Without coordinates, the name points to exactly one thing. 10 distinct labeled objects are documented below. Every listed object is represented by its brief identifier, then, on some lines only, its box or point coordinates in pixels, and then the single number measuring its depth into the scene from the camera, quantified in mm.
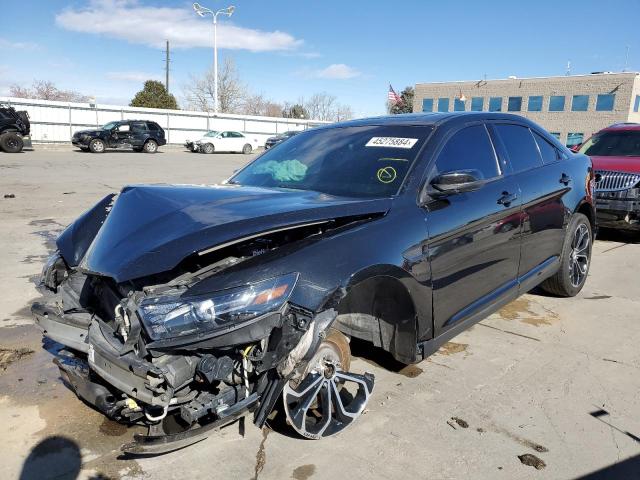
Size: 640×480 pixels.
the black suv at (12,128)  23341
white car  32750
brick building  45594
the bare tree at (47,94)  69250
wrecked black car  2281
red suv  7664
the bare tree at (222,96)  65000
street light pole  41388
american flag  38056
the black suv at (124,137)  26922
